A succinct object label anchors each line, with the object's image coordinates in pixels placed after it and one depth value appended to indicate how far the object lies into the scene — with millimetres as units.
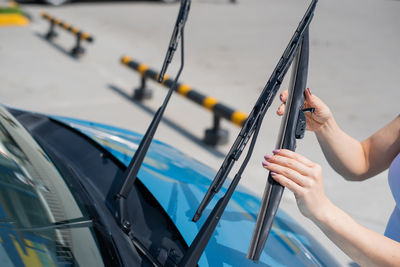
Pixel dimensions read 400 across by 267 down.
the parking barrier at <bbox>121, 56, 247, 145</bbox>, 4344
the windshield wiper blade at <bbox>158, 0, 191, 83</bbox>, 1800
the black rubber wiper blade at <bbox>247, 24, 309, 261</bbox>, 1272
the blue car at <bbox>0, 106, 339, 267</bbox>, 1384
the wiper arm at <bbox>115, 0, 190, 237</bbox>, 1710
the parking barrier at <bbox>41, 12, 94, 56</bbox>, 7350
